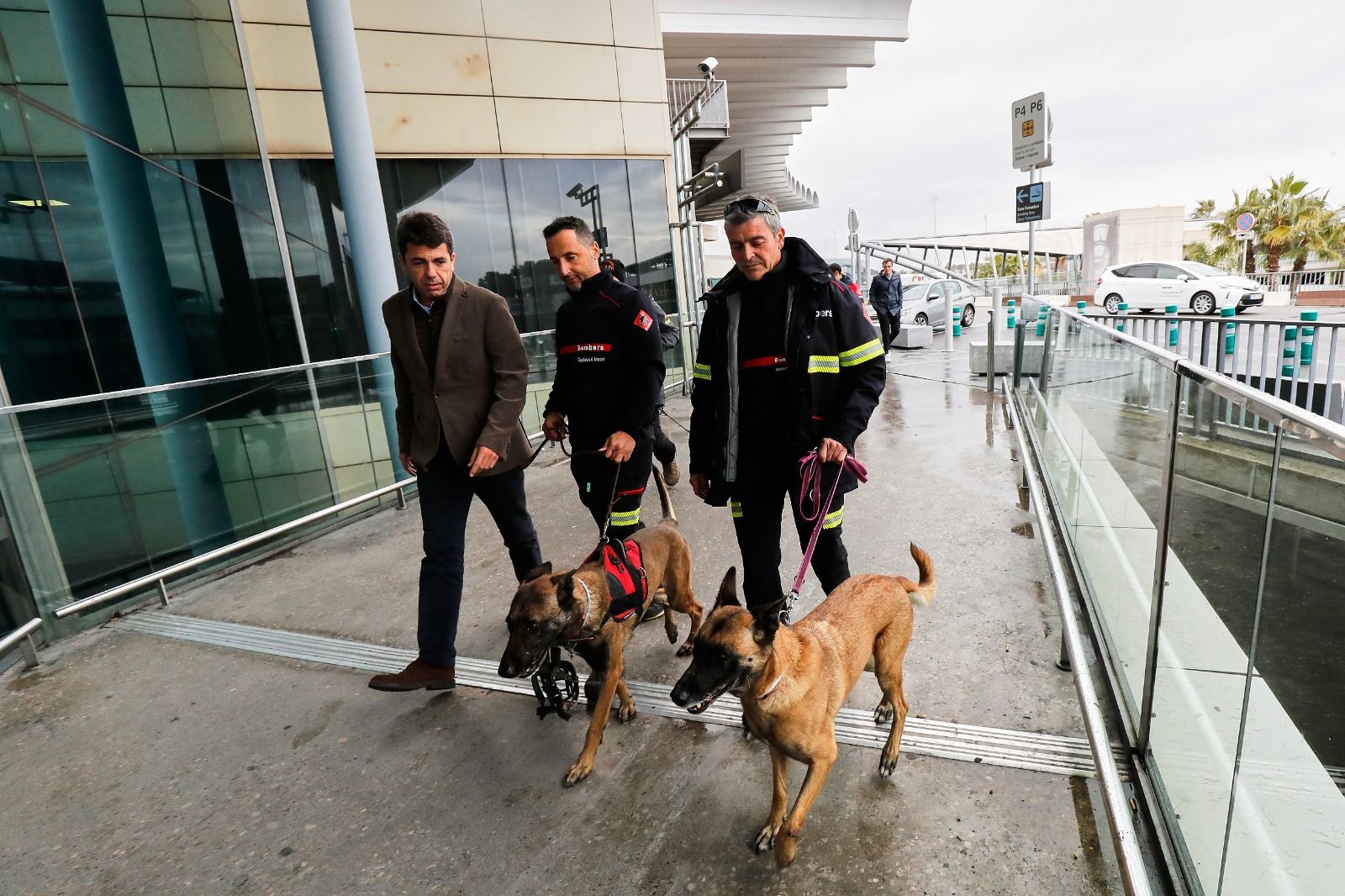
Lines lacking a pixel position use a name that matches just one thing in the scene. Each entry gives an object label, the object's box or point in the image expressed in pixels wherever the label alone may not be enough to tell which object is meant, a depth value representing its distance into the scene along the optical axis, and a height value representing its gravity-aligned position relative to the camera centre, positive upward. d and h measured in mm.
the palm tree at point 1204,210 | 40906 +3059
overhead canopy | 13820 +6081
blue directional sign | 9836 +1098
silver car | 17906 -486
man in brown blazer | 2768 -339
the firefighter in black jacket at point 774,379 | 2346 -298
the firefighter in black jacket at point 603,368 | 2889 -240
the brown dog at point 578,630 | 2256 -1083
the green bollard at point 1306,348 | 6168 -922
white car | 17469 -732
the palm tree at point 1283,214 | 28062 +1580
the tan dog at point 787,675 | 1802 -1072
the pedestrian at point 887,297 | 11453 -129
